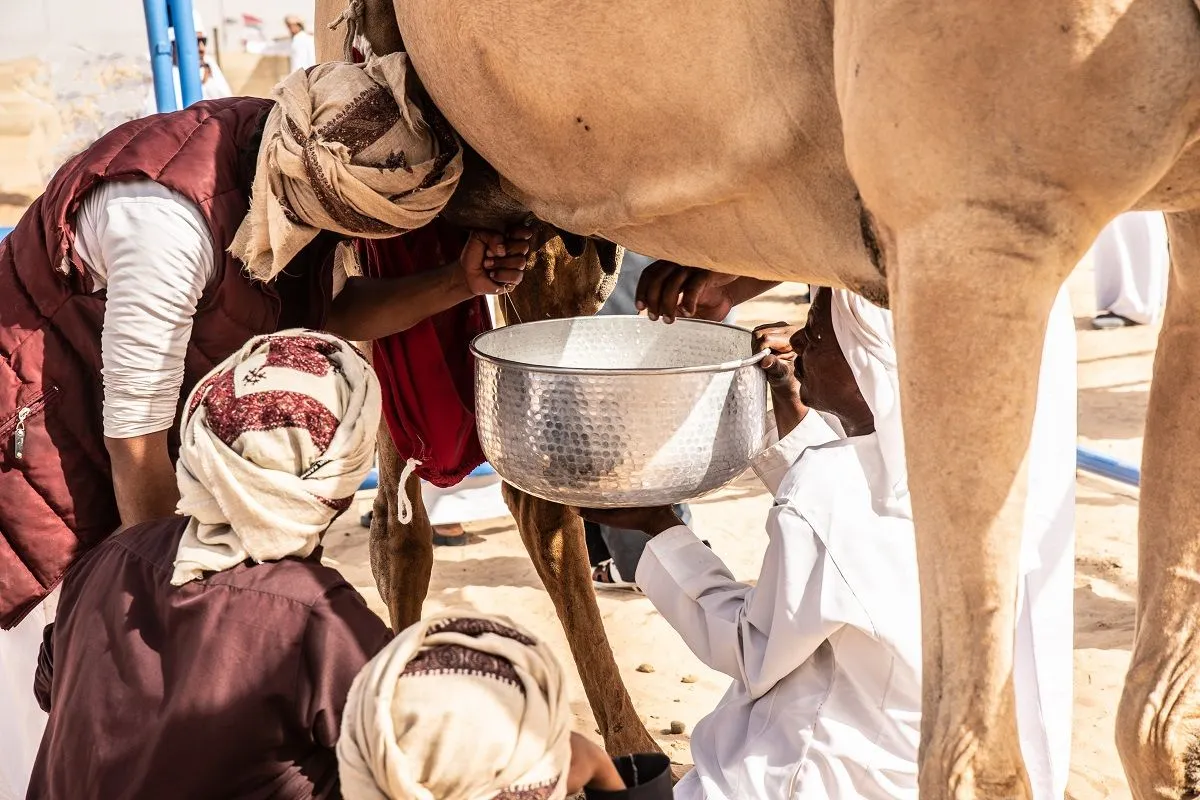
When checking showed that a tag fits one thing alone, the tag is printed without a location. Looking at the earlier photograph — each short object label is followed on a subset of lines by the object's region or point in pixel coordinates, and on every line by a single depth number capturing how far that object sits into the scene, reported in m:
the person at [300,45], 11.60
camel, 1.30
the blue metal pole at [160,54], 4.41
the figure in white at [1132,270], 8.05
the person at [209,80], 9.00
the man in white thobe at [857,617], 2.03
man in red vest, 2.00
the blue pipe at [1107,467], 4.02
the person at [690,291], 2.40
